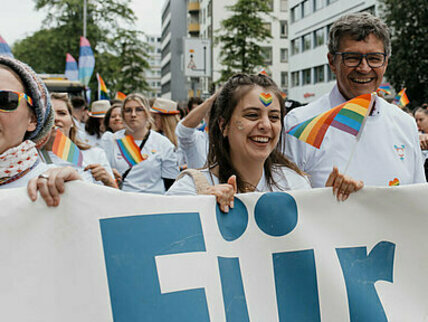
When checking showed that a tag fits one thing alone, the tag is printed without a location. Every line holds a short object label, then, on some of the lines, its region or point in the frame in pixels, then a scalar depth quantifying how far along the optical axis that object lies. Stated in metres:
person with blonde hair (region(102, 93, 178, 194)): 5.66
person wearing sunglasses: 2.07
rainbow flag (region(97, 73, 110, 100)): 13.24
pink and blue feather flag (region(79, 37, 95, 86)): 17.83
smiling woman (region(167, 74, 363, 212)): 2.71
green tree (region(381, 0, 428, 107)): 26.34
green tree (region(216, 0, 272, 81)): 27.72
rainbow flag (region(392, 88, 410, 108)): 10.53
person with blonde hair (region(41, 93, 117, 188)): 3.88
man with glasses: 3.01
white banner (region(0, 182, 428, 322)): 2.05
